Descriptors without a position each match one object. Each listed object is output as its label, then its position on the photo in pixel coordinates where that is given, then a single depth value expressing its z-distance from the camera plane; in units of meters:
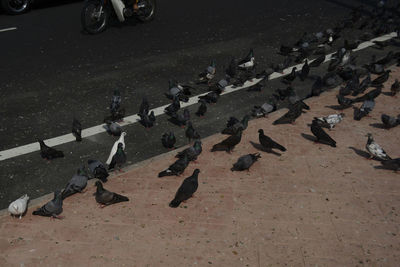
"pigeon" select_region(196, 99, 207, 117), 9.90
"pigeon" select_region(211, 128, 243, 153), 8.36
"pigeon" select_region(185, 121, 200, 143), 8.87
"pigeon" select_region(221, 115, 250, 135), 8.90
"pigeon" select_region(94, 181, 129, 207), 6.86
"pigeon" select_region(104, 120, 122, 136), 9.07
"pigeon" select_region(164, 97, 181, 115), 9.85
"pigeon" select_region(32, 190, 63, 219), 6.61
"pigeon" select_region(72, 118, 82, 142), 8.98
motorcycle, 14.36
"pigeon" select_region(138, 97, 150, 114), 9.58
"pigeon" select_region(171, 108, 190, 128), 9.53
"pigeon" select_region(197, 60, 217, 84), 11.58
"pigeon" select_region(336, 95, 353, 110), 10.09
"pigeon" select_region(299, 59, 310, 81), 12.00
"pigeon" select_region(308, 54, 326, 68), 12.76
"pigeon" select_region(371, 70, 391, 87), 11.41
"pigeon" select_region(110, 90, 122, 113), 9.71
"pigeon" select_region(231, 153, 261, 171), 7.79
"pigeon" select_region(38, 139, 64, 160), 8.21
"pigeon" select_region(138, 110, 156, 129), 9.48
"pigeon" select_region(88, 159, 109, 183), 7.47
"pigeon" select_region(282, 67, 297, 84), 11.70
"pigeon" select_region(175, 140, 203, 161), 8.00
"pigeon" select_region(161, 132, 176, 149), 8.59
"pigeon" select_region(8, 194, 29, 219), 6.53
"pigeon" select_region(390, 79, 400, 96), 10.93
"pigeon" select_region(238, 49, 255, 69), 12.36
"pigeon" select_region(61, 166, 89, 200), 7.06
